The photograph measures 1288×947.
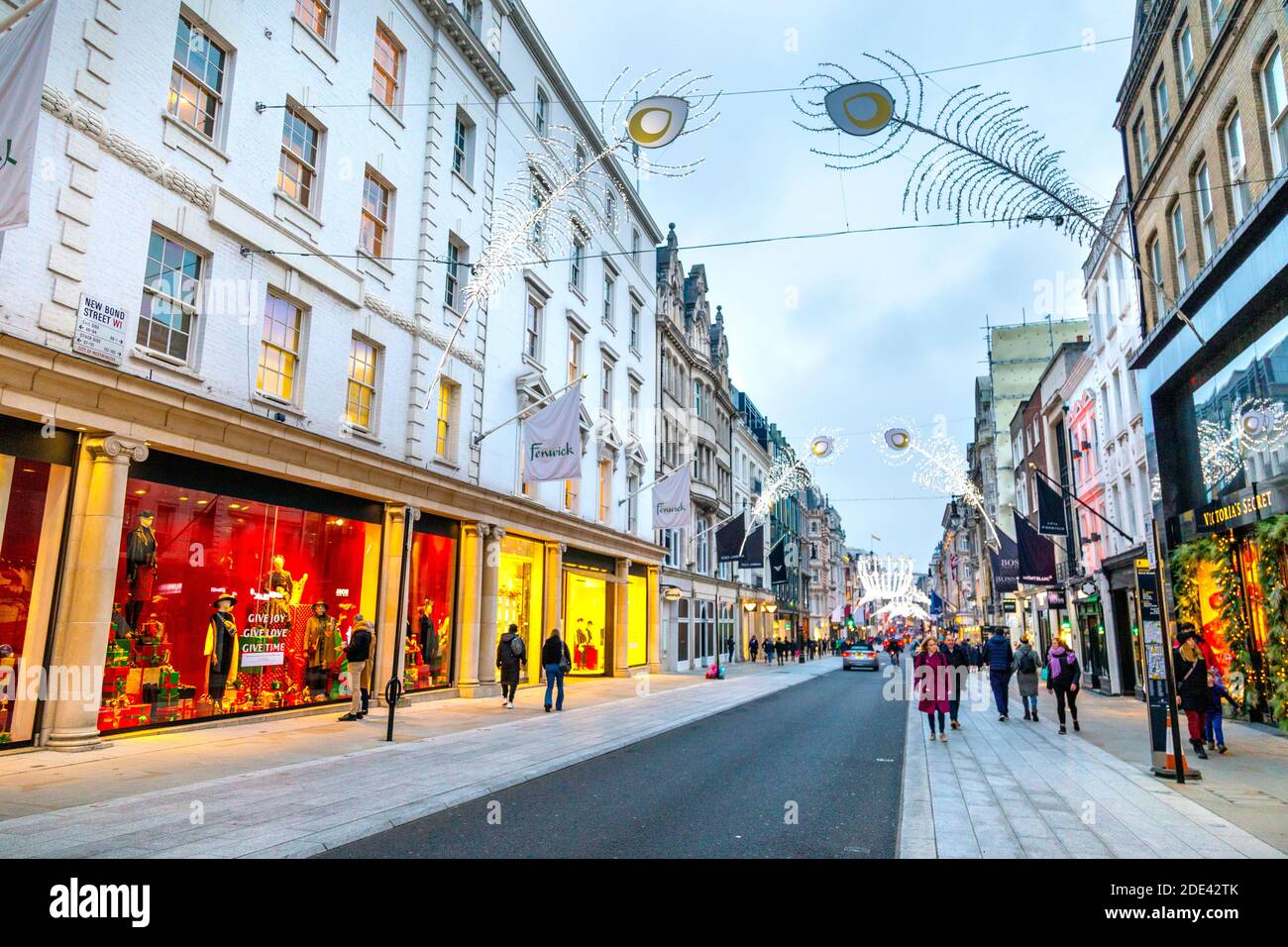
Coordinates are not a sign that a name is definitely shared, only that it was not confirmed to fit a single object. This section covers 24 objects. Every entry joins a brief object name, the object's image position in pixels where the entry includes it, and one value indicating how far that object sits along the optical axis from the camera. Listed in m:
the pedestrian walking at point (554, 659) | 18.52
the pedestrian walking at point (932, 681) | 14.38
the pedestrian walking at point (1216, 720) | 12.08
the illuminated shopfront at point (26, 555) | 10.30
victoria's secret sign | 14.35
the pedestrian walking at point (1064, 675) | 15.50
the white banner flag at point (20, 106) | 7.16
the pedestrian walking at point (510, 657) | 18.14
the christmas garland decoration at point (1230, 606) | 15.48
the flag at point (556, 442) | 18.84
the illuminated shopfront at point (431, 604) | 18.44
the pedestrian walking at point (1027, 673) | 16.69
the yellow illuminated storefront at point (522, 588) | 22.75
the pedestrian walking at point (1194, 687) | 11.98
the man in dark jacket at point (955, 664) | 15.21
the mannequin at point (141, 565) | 11.81
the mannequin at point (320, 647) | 15.48
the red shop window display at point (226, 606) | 11.95
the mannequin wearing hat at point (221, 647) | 13.30
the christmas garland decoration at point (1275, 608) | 13.58
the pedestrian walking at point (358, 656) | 14.99
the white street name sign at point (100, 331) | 10.95
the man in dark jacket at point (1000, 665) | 17.47
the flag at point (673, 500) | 27.66
